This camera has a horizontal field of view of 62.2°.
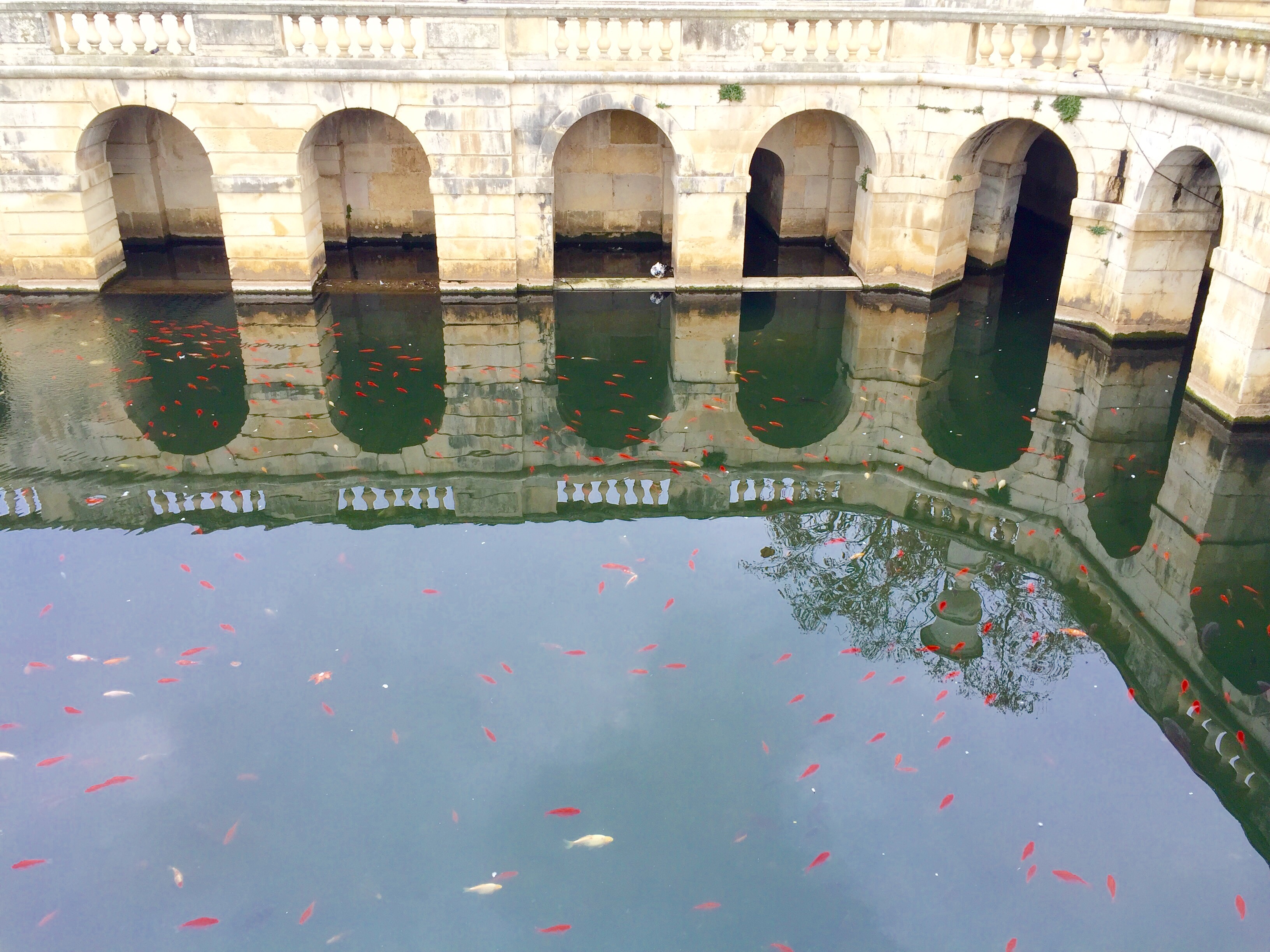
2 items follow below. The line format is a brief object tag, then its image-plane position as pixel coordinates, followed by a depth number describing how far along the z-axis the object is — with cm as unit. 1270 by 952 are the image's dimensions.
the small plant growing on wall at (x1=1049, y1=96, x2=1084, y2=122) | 1490
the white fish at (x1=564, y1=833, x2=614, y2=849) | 716
